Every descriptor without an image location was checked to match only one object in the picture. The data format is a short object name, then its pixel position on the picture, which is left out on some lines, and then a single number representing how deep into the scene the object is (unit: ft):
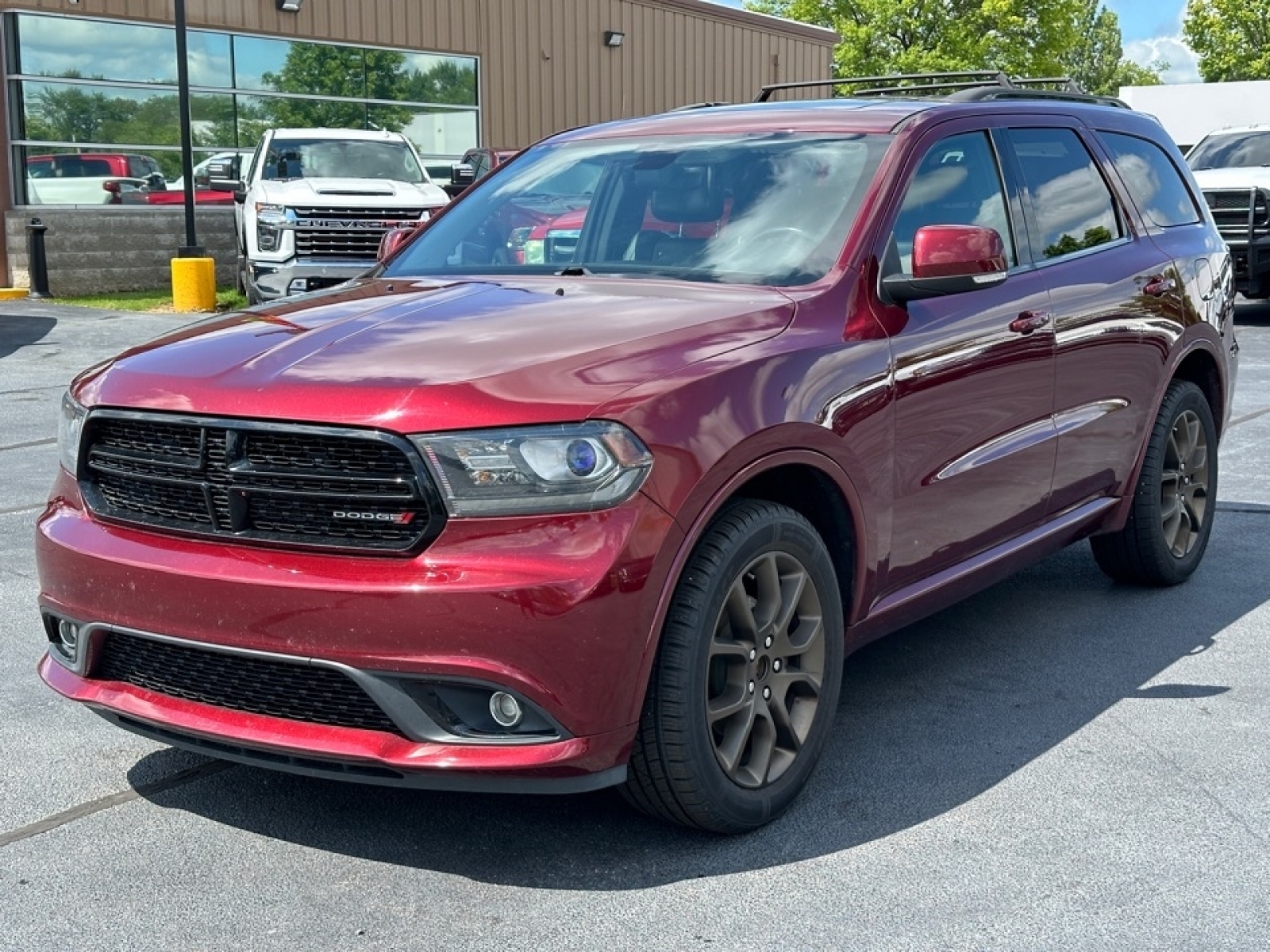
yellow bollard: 62.13
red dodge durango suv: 10.72
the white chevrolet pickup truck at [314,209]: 52.37
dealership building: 68.33
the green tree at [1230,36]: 157.79
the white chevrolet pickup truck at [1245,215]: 54.95
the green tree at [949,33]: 161.89
